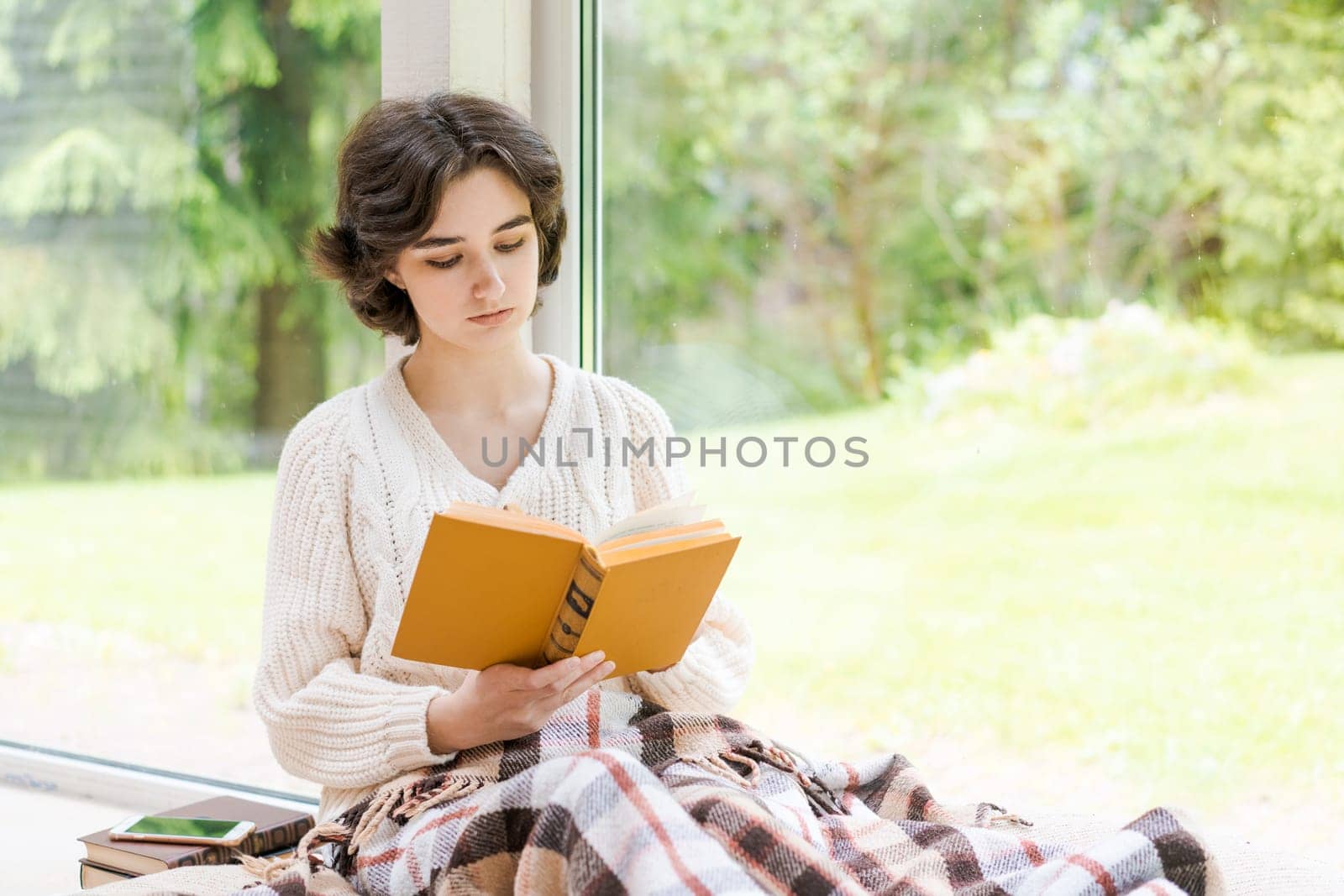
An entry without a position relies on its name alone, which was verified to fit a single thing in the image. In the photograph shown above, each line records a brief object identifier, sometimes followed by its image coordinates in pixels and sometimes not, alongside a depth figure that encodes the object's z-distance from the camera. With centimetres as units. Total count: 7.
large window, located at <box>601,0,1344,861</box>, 192
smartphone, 167
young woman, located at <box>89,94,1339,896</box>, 129
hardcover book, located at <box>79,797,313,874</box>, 162
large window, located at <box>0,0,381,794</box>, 232
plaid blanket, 112
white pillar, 189
